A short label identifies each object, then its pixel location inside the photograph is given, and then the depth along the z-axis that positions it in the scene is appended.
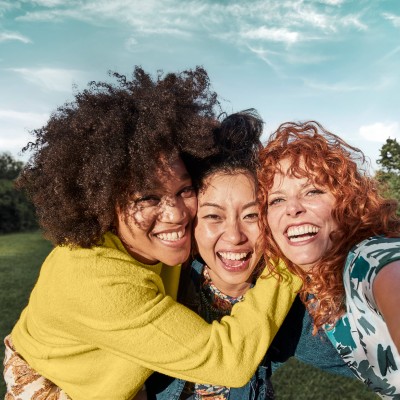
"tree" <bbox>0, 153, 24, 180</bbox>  28.89
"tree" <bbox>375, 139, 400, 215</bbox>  10.56
